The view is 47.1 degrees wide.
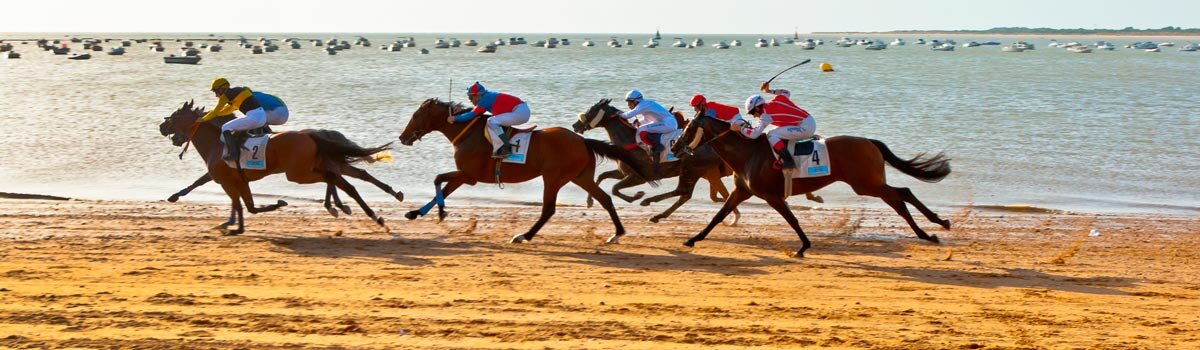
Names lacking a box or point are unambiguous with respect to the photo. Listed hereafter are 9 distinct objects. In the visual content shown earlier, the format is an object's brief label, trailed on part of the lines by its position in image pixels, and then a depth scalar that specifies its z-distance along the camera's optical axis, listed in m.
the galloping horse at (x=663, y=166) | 16.73
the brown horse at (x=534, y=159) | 14.81
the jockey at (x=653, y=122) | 16.42
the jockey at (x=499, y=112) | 14.80
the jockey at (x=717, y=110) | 14.32
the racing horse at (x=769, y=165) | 13.89
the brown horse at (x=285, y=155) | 15.37
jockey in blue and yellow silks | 15.14
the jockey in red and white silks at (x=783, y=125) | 13.81
